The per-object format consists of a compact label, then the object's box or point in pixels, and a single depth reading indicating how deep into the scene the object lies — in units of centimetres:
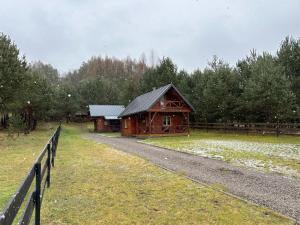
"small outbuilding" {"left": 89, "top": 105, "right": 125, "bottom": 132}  3575
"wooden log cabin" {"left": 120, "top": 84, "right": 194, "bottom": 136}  2364
